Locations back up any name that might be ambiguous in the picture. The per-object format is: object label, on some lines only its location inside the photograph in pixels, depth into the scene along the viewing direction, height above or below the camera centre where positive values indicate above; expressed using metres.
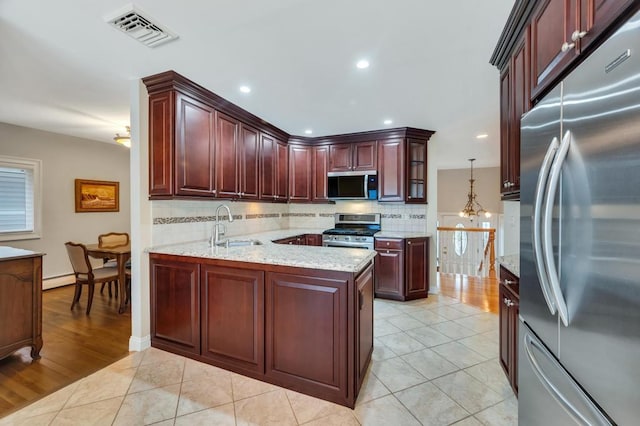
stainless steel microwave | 4.32 +0.40
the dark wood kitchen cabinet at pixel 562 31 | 0.93 +0.70
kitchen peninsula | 1.85 -0.74
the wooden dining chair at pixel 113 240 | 4.12 -0.43
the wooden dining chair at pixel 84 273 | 3.45 -0.77
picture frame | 4.87 +0.28
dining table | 3.47 -0.57
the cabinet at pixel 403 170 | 4.18 +0.62
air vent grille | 1.72 +1.19
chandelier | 7.67 +0.08
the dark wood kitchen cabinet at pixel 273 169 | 3.92 +0.63
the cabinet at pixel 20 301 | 2.31 -0.75
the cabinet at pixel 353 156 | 4.36 +0.86
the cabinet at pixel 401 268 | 3.96 -0.80
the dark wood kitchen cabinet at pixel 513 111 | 1.63 +0.63
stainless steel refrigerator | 0.72 -0.09
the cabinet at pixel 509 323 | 1.74 -0.74
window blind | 4.12 +0.18
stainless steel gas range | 4.14 -0.31
